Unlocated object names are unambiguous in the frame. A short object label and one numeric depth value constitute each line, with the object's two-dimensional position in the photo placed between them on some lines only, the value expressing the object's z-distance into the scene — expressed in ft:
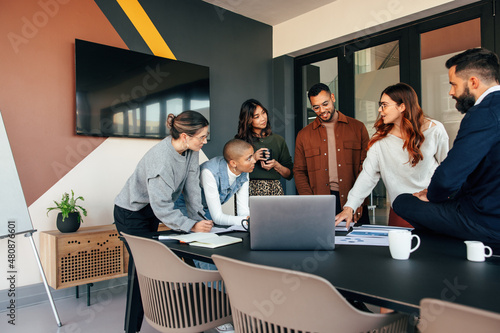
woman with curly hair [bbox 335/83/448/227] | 7.52
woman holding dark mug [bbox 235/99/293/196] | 10.19
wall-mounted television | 10.96
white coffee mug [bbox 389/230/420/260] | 4.25
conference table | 3.07
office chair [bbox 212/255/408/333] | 2.90
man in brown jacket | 10.14
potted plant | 9.93
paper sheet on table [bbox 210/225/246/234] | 6.37
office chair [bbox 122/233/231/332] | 4.56
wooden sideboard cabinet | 9.57
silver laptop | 4.85
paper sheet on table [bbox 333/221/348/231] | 6.32
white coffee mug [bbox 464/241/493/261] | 4.05
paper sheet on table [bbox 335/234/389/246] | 5.22
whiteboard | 8.28
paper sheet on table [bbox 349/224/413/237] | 5.85
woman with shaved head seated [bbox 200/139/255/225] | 8.00
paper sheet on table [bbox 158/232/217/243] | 5.57
